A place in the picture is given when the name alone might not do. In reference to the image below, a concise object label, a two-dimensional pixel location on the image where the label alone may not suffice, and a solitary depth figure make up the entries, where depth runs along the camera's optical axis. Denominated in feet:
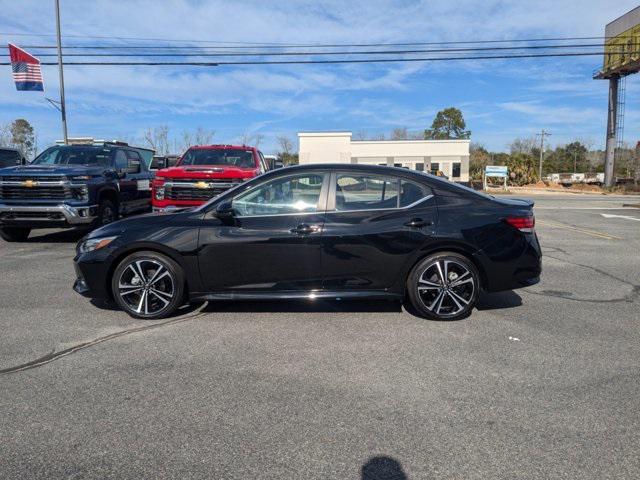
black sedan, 15.96
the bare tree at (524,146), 328.80
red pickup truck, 30.12
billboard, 149.30
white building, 194.59
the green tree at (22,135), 144.38
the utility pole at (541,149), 277.58
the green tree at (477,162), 225.15
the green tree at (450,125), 323.37
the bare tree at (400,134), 274.77
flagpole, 67.36
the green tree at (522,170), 190.70
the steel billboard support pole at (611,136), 170.30
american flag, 67.52
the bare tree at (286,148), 220.84
